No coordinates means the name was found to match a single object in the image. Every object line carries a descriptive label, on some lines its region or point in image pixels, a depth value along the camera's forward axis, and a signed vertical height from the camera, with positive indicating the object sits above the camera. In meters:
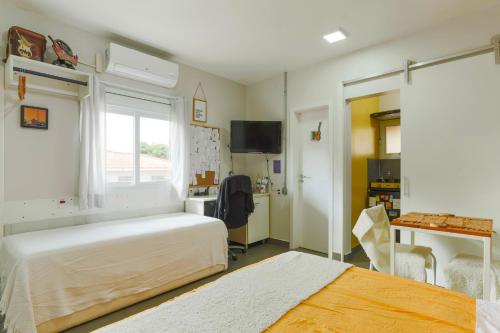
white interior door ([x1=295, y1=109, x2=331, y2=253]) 4.02 -0.19
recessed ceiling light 2.97 +1.46
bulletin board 4.05 +0.19
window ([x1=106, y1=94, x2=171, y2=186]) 3.25 +0.34
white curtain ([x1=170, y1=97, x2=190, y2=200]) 3.73 +0.26
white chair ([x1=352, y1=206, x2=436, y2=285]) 2.31 -0.75
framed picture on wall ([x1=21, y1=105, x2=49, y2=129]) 2.59 +0.49
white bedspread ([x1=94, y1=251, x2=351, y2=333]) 1.00 -0.57
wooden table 1.92 -0.46
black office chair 3.50 -0.43
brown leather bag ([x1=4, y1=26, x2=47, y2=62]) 2.44 +1.13
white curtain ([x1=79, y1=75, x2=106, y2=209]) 2.87 +0.21
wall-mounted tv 4.30 +0.50
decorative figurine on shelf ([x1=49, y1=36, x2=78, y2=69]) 2.63 +1.11
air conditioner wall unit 3.04 +1.20
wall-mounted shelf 2.45 +0.88
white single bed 1.92 -0.81
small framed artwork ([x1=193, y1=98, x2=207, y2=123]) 4.07 +0.87
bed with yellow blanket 1.00 -0.58
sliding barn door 2.53 +0.24
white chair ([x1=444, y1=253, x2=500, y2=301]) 1.96 -0.82
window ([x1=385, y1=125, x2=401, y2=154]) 5.13 +0.54
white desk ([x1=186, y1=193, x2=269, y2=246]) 3.72 -0.77
